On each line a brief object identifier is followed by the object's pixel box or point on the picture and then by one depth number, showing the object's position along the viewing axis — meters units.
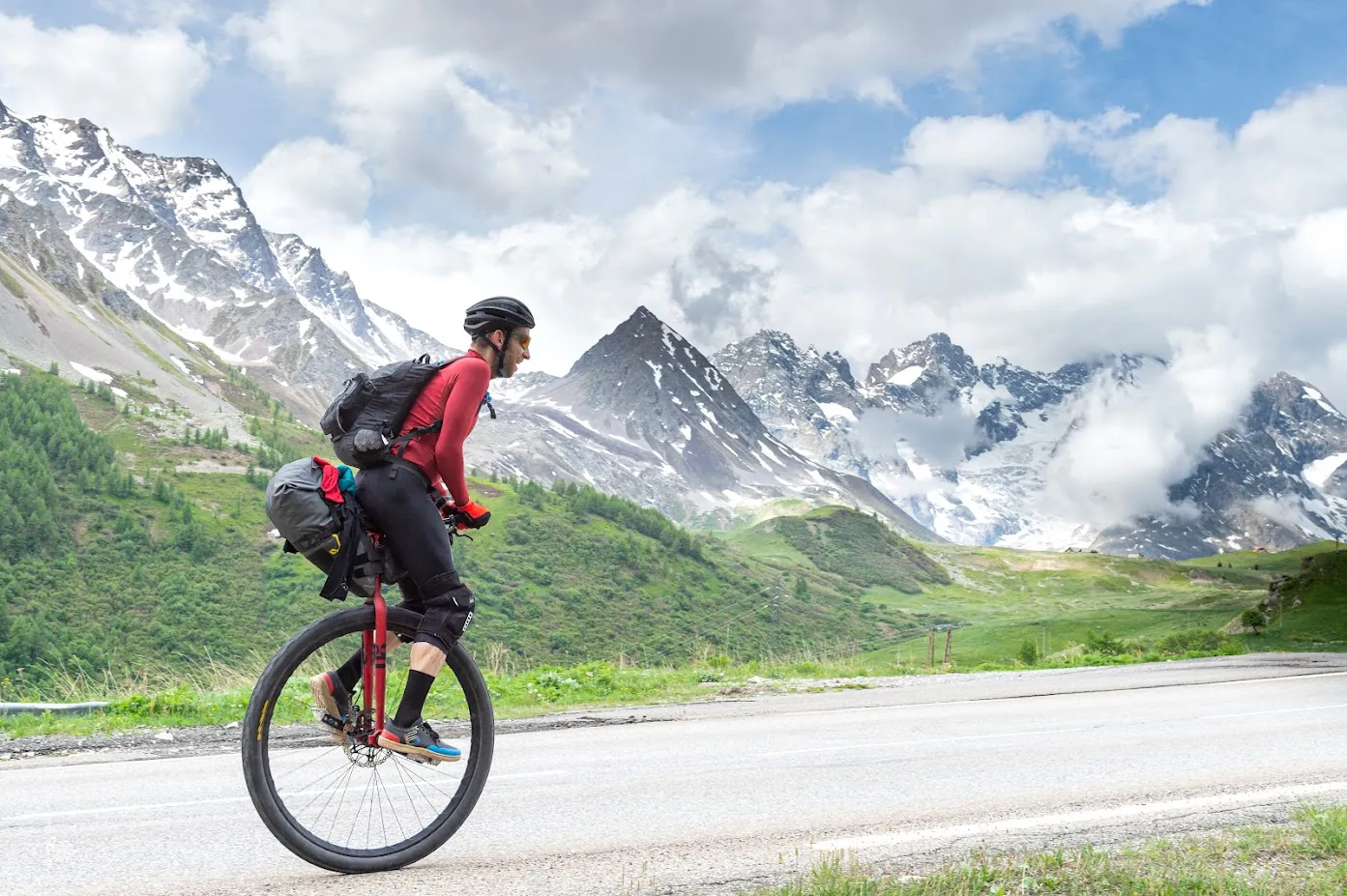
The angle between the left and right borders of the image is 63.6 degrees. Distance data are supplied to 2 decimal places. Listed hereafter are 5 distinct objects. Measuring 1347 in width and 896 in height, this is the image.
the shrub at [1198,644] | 30.73
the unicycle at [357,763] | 5.47
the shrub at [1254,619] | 37.81
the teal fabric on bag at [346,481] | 5.67
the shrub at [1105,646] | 36.41
